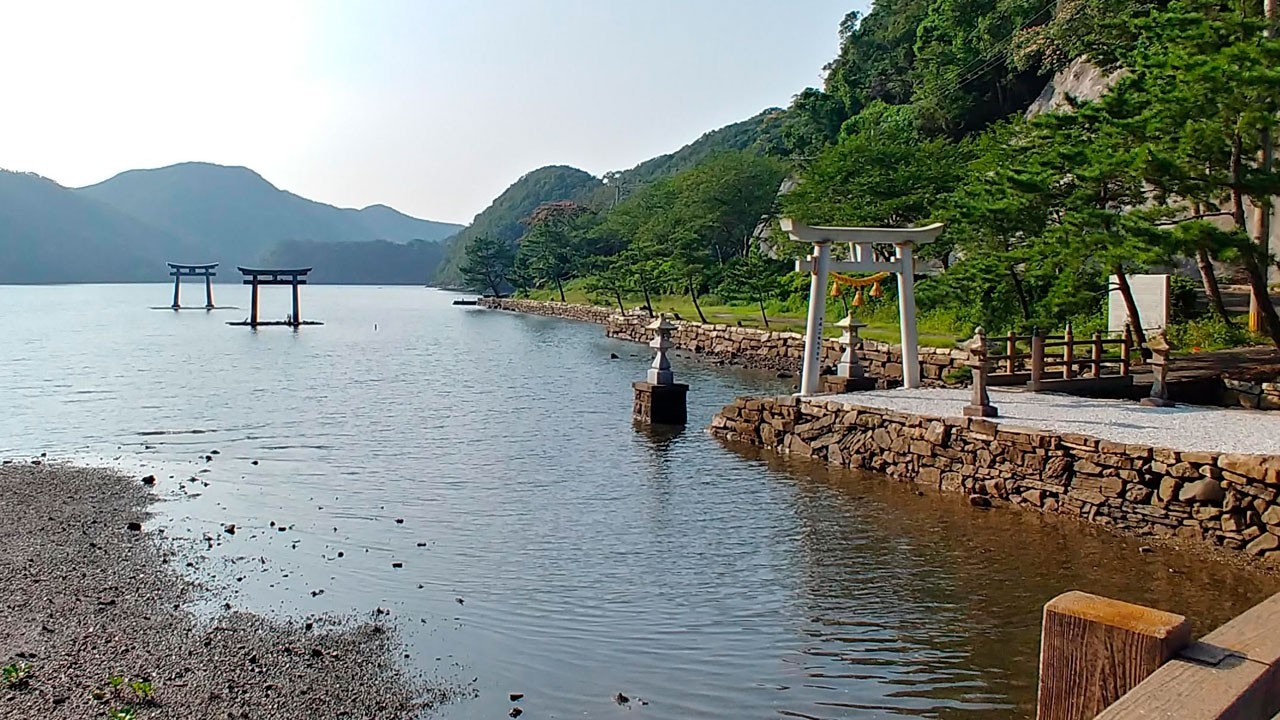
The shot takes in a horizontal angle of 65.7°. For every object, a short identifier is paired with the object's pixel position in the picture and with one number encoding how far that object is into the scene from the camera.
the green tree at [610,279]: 56.81
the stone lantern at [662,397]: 18.84
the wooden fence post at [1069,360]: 16.22
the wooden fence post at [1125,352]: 16.83
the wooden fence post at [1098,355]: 16.56
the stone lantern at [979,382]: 12.77
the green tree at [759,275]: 39.34
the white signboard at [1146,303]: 22.70
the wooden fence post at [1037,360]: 15.79
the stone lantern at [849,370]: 19.05
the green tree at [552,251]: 77.25
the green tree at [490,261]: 93.00
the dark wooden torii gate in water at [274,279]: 51.62
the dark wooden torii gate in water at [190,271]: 67.38
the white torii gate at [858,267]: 16.20
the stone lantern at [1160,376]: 13.84
